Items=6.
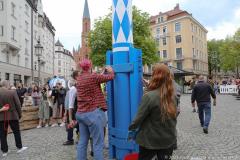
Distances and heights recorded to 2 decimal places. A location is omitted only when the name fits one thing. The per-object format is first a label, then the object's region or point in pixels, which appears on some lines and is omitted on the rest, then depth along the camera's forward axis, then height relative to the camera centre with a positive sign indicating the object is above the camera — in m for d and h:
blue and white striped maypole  5.42 +0.21
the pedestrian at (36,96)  12.79 -0.33
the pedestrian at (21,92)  14.43 -0.17
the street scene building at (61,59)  112.25 +10.93
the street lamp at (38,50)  17.48 +2.22
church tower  106.19 +23.47
